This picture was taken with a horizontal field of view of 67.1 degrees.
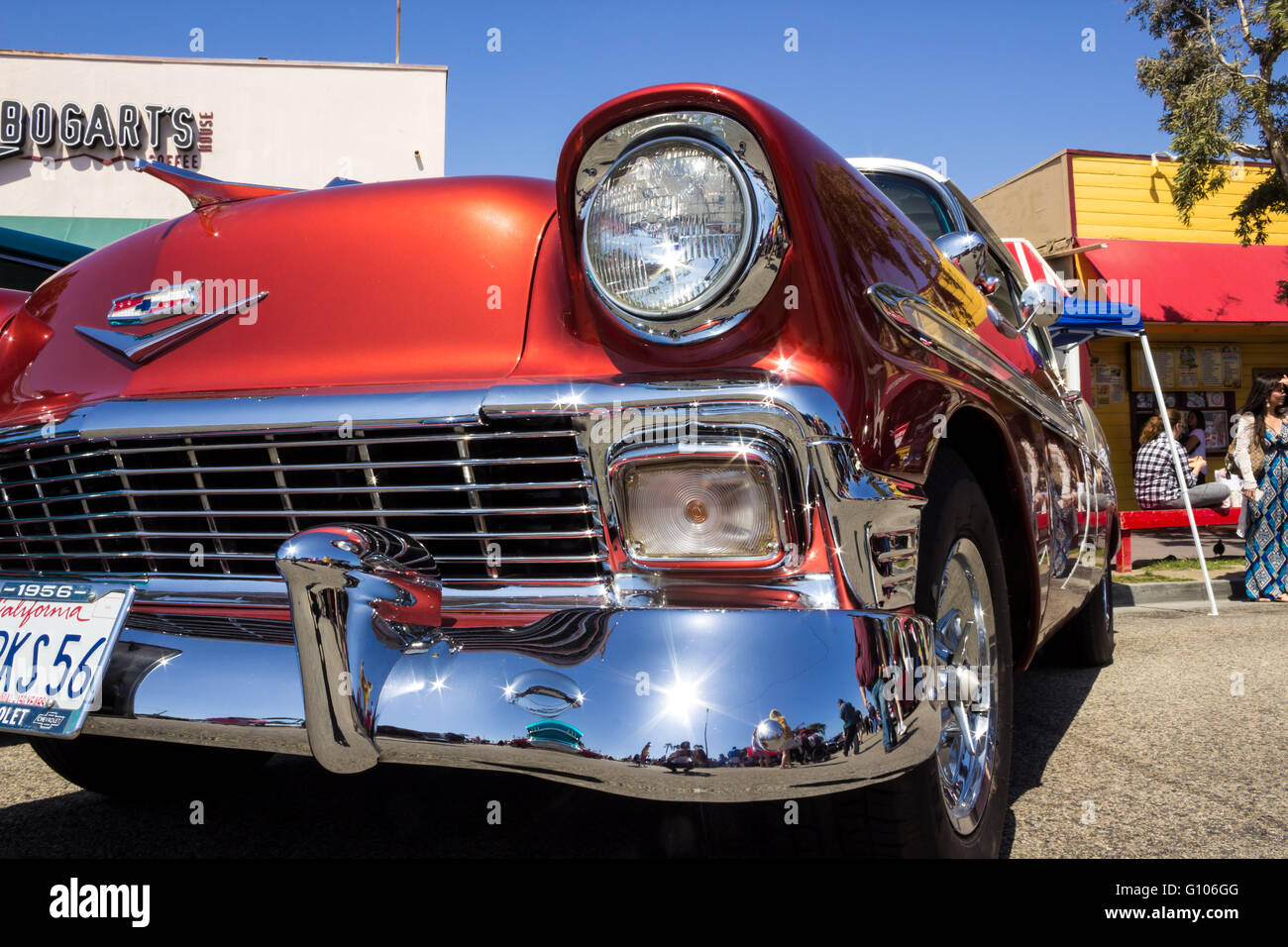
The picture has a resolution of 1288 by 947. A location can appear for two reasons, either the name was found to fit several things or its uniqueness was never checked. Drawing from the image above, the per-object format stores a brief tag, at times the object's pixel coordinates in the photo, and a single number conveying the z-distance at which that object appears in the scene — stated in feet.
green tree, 29.86
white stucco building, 36.99
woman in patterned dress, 18.70
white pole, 18.84
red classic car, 3.85
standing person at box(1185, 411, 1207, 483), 34.71
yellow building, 37.45
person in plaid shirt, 25.14
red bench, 22.11
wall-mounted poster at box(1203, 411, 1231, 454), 40.91
